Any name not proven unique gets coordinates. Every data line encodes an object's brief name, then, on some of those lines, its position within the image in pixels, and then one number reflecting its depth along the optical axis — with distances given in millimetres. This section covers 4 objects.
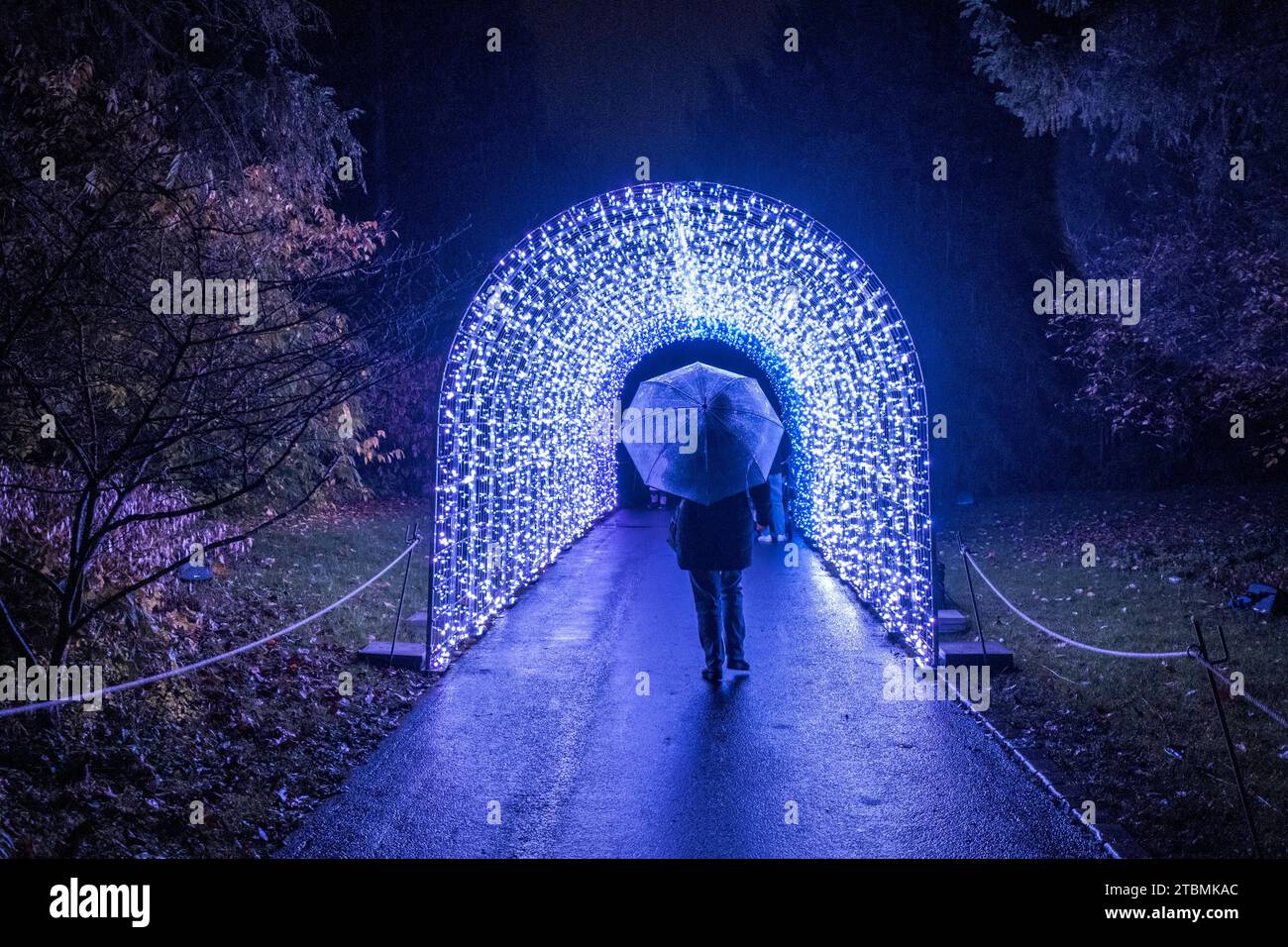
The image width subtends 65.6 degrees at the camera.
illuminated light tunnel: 9000
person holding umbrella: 7254
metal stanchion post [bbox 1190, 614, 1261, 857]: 3878
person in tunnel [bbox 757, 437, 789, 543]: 14120
